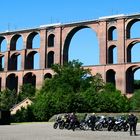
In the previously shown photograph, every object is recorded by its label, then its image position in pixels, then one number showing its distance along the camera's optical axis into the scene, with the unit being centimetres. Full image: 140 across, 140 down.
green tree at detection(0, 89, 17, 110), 8425
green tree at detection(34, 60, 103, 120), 6153
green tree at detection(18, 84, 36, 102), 8556
